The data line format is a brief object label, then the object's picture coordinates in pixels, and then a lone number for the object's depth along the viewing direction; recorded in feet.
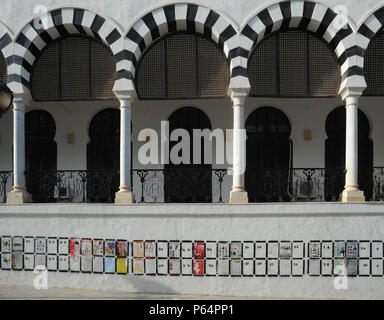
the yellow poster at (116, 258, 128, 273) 27.55
